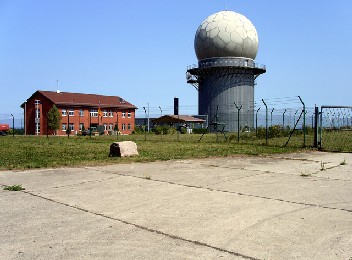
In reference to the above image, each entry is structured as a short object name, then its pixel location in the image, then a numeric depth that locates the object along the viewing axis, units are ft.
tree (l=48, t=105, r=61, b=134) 165.78
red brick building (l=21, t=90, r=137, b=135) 185.47
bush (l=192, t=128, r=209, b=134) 168.53
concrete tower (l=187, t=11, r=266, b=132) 161.68
